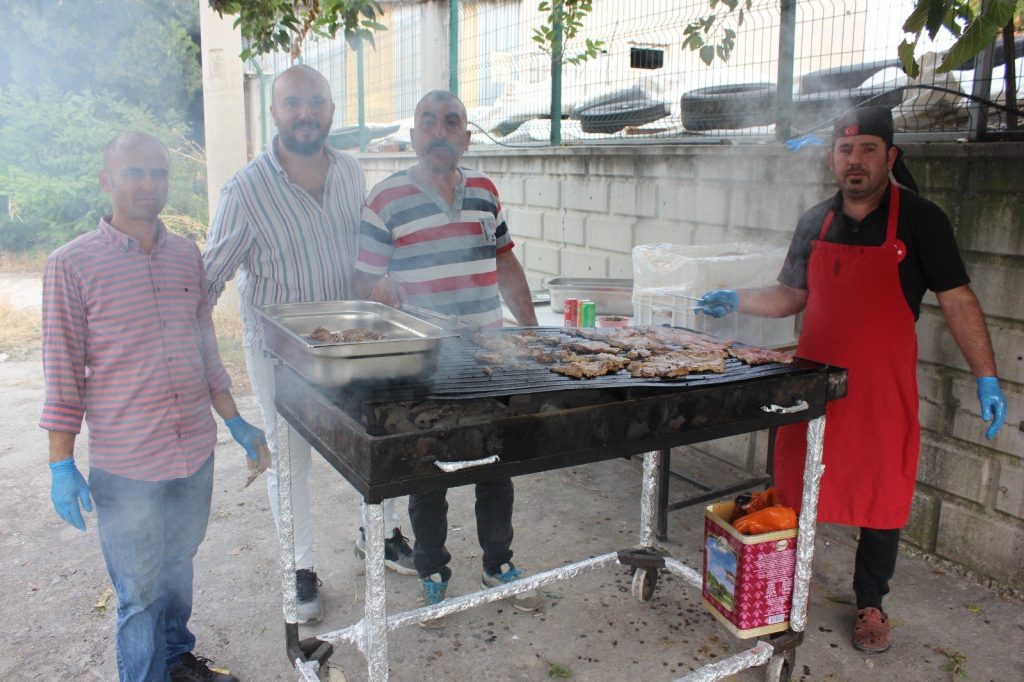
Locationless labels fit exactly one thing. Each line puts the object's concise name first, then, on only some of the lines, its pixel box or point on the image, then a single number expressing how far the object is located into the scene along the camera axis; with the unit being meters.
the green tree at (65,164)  4.98
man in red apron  2.89
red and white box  2.85
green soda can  4.12
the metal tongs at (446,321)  2.44
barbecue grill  1.99
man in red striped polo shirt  3.29
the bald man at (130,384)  2.35
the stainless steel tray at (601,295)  4.61
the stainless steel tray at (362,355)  2.00
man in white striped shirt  3.14
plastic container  3.72
